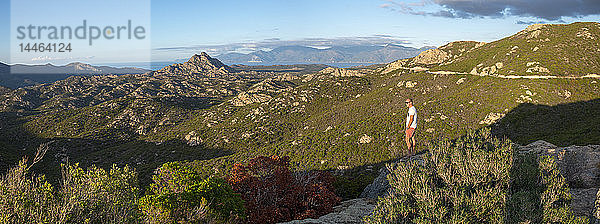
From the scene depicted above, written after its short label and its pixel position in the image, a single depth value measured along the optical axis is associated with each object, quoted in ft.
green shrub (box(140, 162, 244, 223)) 39.60
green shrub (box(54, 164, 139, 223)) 34.12
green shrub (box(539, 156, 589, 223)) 29.25
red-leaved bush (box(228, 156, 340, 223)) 57.47
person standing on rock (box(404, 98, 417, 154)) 61.05
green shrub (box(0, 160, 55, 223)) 30.94
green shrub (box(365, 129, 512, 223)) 31.35
